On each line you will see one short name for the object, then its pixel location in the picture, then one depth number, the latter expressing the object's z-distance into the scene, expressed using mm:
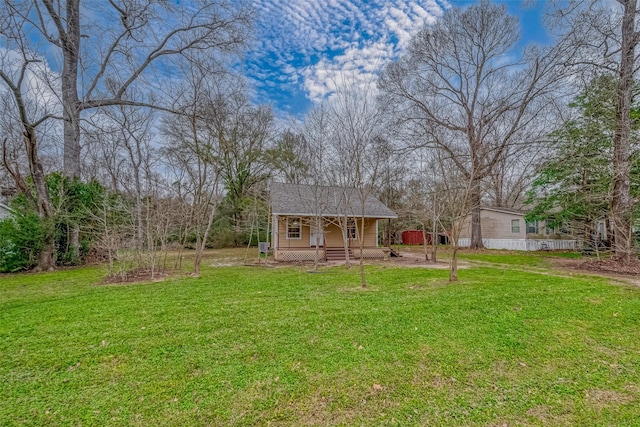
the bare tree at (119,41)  10680
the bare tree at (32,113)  9508
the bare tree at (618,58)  9953
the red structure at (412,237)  27969
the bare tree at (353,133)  7918
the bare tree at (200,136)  9695
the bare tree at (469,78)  16109
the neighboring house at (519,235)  20266
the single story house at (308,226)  14445
